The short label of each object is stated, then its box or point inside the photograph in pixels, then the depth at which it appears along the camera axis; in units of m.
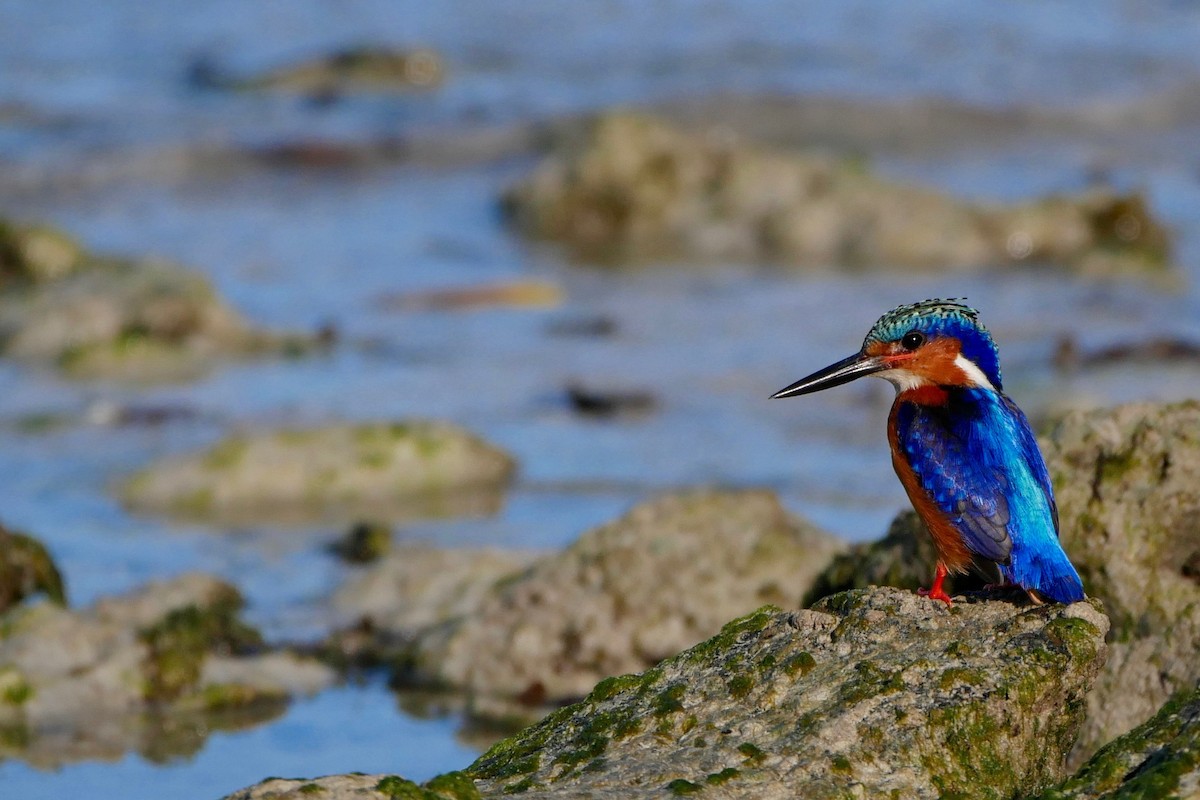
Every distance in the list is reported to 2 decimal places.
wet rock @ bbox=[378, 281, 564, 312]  20.05
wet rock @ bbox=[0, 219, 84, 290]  20.72
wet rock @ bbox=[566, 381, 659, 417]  16.52
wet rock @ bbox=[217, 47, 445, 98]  32.97
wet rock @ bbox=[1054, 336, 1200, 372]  17.19
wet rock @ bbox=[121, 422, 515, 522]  14.35
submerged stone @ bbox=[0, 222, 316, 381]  18.02
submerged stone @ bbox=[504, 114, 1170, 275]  21.83
